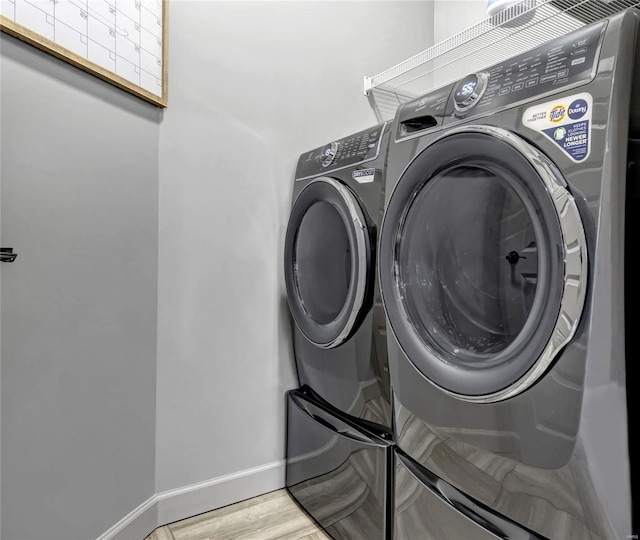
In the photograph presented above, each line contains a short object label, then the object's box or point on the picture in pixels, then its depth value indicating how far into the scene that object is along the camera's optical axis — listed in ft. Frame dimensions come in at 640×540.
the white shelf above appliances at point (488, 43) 4.42
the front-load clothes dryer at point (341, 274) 4.21
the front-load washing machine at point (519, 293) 2.43
